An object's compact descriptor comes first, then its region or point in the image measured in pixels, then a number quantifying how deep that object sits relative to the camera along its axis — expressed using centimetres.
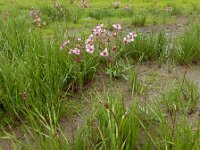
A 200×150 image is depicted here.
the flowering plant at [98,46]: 200
